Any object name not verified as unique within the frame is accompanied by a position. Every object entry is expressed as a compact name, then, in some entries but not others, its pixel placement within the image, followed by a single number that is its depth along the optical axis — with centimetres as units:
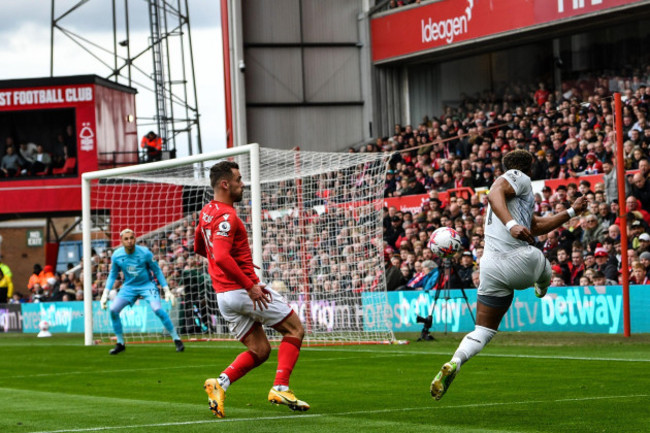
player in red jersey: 912
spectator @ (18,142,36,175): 3952
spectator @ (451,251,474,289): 2063
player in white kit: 925
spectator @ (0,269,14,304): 3080
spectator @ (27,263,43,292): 3307
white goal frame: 1872
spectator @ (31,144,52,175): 3922
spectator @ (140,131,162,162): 3838
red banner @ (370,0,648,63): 2950
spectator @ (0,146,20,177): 3938
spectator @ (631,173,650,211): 2017
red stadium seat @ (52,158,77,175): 3903
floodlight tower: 4272
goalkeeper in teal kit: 1856
